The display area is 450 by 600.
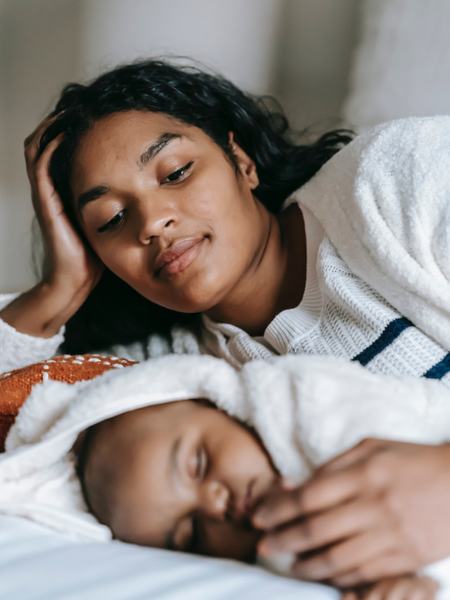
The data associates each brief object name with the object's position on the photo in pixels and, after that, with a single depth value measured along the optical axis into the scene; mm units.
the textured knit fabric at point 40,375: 910
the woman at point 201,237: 1019
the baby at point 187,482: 648
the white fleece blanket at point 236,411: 650
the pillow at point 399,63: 1317
